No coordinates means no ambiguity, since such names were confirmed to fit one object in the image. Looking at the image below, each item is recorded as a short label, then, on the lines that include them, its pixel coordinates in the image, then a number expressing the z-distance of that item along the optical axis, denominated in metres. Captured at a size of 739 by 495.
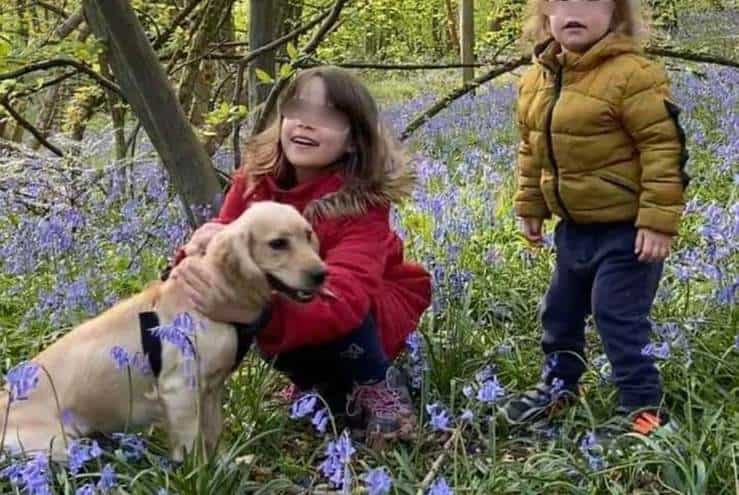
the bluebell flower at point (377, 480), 2.39
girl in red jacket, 3.79
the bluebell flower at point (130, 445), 3.37
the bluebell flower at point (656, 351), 3.60
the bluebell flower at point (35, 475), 2.57
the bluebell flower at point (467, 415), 2.89
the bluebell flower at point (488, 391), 2.86
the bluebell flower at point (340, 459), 2.46
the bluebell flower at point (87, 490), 2.62
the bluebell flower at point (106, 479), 2.79
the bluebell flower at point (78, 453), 2.77
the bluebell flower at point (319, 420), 2.76
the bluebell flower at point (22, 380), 2.68
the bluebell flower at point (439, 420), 2.79
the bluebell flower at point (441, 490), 2.40
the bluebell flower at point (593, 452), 3.32
